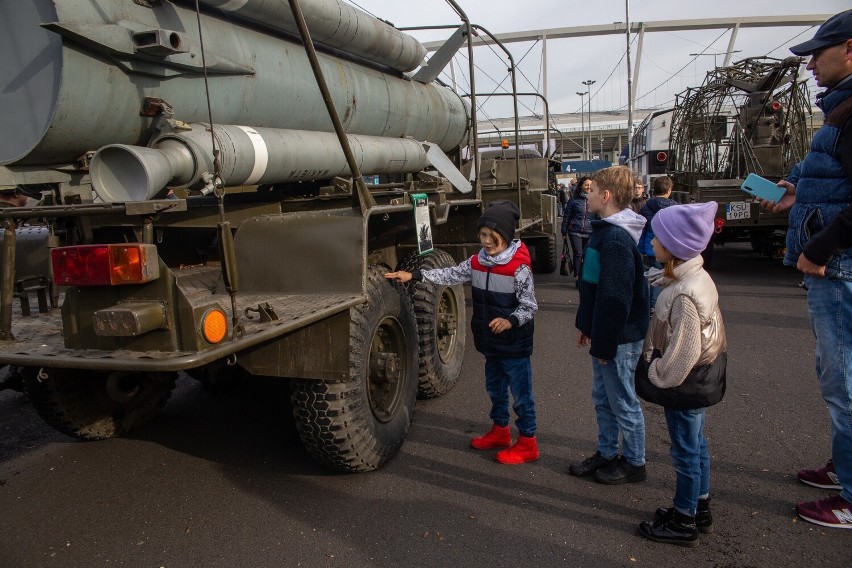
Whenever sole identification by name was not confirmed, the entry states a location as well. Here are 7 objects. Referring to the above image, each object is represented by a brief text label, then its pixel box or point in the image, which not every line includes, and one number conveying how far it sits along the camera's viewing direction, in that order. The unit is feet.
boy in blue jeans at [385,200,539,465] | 11.39
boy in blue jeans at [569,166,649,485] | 9.66
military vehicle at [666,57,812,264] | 32.71
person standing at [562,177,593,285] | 30.66
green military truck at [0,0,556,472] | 7.97
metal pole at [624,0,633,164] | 101.82
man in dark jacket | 8.62
